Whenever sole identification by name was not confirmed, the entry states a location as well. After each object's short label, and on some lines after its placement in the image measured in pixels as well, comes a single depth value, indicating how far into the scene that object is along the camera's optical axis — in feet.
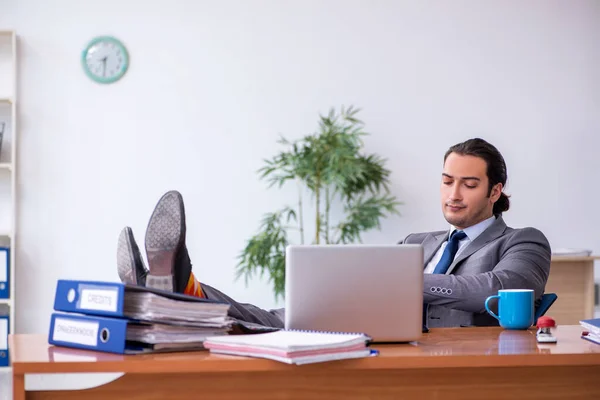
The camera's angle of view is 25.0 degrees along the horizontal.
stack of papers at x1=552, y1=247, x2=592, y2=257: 21.64
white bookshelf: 22.22
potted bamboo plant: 21.67
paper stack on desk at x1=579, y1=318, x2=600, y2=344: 10.32
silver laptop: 9.93
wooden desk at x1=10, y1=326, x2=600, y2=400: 9.16
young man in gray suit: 10.32
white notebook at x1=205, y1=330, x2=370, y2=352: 9.15
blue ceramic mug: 11.29
